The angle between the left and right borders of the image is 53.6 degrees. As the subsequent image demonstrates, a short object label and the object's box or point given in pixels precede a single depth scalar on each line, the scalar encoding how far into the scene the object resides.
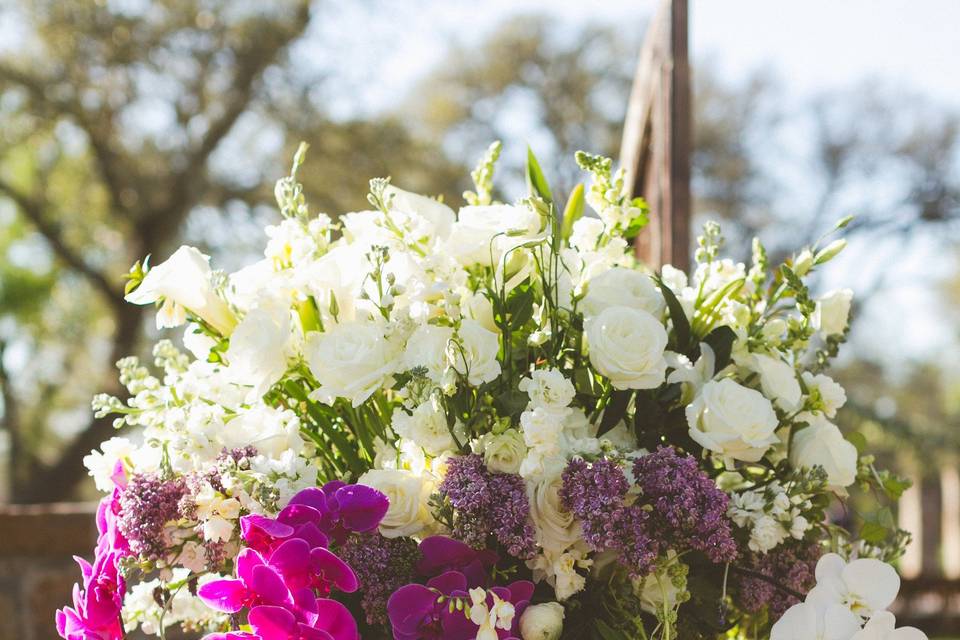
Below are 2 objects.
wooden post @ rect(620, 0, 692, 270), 1.62
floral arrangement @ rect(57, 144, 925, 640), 0.88
